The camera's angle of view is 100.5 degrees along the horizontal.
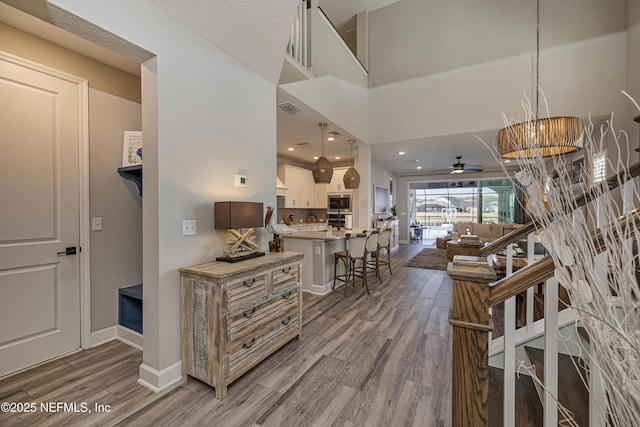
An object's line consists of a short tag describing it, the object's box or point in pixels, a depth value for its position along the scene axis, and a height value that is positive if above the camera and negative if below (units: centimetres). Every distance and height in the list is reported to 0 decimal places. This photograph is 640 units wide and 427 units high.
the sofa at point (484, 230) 715 -53
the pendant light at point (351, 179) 486 +59
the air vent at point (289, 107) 360 +144
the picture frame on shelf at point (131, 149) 275 +65
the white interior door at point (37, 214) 211 -2
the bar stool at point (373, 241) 430 -49
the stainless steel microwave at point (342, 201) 736 +28
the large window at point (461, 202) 904 +32
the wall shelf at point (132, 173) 260 +39
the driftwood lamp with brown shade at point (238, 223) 220 -10
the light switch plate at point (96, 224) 257 -12
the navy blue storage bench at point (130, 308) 267 -100
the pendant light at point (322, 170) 436 +67
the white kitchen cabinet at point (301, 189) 652 +59
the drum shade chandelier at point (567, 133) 237 +70
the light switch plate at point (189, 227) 211 -13
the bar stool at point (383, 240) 466 -53
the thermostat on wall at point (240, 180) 253 +30
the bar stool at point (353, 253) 405 -66
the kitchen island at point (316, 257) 418 -73
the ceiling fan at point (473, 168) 839 +135
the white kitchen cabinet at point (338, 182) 737 +82
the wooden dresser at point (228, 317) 186 -80
